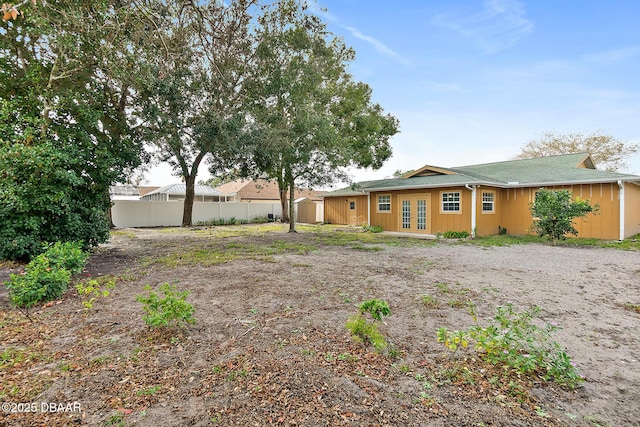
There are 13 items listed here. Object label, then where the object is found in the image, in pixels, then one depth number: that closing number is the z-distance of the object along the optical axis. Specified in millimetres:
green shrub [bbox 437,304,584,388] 2178
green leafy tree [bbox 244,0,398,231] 10156
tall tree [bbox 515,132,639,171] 23656
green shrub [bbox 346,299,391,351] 2690
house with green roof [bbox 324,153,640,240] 10703
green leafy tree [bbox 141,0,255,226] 6934
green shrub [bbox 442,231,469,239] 11750
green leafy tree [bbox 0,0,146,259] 5551
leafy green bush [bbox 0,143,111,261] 5289
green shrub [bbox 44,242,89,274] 4156
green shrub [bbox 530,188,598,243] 9680
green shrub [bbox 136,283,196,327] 2804
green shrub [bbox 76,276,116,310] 3666
